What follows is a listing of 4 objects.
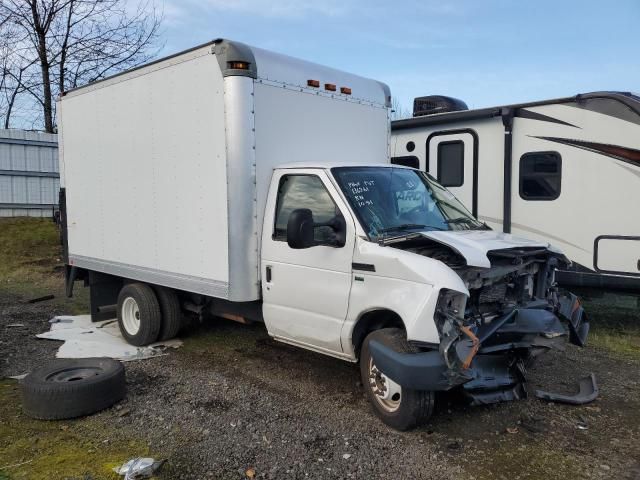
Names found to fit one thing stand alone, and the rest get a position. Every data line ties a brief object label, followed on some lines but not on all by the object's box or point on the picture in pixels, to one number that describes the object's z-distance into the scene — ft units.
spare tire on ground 15.80
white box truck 14.56
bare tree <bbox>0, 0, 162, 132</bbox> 48.85
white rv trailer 23.49
